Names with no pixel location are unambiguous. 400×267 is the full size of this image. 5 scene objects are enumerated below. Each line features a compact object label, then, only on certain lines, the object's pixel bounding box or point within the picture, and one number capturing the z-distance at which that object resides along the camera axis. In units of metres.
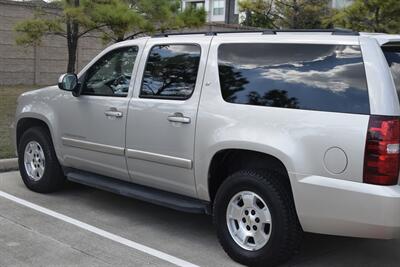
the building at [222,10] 54.59
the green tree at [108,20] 12.02
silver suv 4.06
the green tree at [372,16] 15.87
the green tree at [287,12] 24.27
